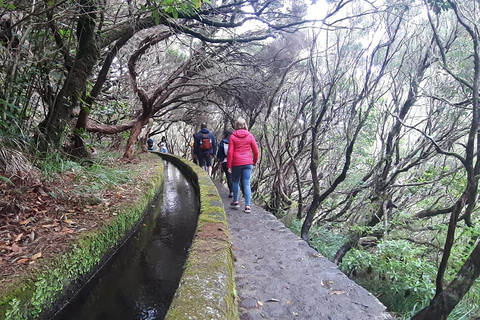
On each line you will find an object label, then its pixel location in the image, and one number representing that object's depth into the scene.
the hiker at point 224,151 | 6.21
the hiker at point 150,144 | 18.73
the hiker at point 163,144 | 21.78
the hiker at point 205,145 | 8.20
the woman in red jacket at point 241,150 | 4.65
